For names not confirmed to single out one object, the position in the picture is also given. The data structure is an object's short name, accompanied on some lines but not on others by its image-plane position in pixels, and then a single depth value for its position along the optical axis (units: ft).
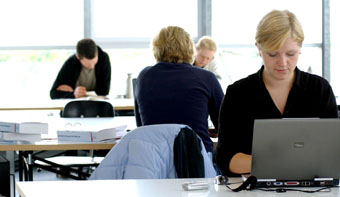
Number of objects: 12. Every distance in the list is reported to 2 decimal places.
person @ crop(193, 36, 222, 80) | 29.11
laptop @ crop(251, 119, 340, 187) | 9.52
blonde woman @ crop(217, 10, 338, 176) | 11.51
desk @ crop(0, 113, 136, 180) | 16.01
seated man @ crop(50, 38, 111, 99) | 28.73
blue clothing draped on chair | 11.34
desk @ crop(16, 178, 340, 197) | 9.78
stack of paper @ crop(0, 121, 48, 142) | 16.34
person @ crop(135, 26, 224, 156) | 16.06
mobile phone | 10.03
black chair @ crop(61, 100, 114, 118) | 21.76
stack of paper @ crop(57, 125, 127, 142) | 16.12
